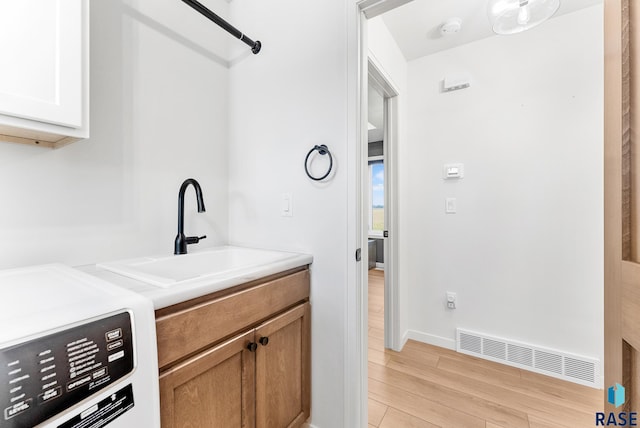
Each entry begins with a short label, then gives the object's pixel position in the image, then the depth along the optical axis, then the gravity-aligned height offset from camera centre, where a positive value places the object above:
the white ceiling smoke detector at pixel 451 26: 1.86 +1.36
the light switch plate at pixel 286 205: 1.37 +0.05
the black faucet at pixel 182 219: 1.26 -0.01
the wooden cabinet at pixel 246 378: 0.77 -0.58
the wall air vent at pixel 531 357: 1.75 -1.07
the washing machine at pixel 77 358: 0.43 -0.26
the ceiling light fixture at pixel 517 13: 1.44 +1.14
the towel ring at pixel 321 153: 1.23 +0.27
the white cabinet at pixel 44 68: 0.71 +0.44
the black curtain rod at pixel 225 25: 1.19 +0.95
